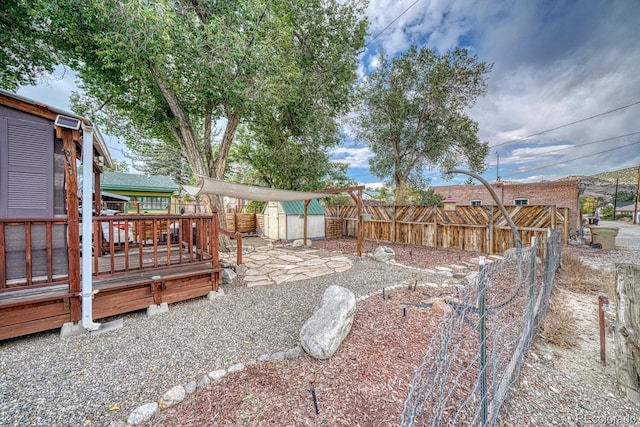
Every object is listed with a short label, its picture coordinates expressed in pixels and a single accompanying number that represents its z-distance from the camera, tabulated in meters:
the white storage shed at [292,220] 10.43
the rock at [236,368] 2.12
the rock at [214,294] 3.81
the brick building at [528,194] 12.83
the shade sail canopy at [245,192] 4.87
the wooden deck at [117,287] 2.53
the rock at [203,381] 1.96
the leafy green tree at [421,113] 11.13
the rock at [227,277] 4.61
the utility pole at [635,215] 20.82
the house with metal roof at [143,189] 11.55
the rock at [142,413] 1.61
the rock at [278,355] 2.30
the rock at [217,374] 2.04
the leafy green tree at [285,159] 8.80
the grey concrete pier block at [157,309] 3.20
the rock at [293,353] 2.31
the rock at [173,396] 1.77
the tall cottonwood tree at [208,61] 4.47
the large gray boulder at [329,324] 2.26
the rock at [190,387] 1.89
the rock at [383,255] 6.56
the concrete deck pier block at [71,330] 2.64
